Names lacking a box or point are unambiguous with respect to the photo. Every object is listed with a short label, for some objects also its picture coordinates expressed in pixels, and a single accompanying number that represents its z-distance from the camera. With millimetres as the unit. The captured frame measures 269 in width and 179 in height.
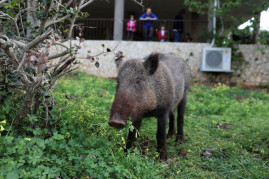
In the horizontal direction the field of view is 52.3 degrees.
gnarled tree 2552
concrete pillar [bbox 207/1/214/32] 13548
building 13895
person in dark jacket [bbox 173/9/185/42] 13969
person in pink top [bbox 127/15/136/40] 13564
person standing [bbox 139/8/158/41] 12672
